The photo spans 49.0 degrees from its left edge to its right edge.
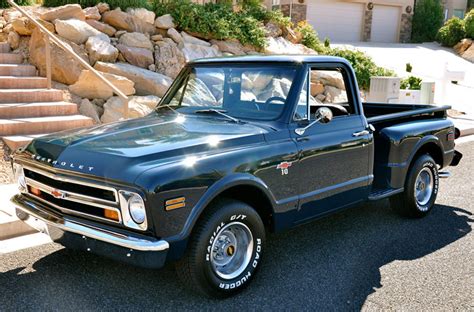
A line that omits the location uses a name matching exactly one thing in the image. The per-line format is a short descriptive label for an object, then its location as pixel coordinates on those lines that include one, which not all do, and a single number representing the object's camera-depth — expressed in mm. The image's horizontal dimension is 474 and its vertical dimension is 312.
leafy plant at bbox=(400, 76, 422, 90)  14764
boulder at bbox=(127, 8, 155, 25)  11141
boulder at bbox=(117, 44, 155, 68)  10367
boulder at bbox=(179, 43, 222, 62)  11297
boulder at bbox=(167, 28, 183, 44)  11477
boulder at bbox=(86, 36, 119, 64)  9836
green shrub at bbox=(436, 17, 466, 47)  27078
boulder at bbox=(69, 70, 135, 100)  9133
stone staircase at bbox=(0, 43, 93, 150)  7638
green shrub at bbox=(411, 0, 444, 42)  29750
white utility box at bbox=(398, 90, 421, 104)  12602
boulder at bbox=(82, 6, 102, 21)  10602
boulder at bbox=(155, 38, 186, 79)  10812
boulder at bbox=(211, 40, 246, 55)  12320
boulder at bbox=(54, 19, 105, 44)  9836
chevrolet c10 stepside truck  3416
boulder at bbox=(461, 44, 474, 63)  25158
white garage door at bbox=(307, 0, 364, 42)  26141
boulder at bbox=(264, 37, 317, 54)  13188
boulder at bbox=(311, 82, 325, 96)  11720
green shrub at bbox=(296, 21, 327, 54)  15047
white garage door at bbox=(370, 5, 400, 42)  28906
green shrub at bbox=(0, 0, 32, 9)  11398
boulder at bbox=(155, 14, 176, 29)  11516
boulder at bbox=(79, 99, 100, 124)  8883
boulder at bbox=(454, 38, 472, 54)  26031
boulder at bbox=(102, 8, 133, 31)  10883
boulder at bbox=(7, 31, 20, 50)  9727
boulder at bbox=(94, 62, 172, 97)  9789
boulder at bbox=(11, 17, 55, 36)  9680
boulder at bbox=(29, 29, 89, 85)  9328
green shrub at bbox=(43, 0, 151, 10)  10797
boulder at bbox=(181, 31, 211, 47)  11758
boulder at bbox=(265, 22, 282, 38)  13953
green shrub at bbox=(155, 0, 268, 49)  12000
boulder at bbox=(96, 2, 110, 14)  11000
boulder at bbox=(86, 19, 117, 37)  10516
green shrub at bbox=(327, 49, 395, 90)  14664
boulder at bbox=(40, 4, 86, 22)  9992
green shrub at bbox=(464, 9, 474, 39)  26219
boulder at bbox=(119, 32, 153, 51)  10625
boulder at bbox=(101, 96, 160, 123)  9008
